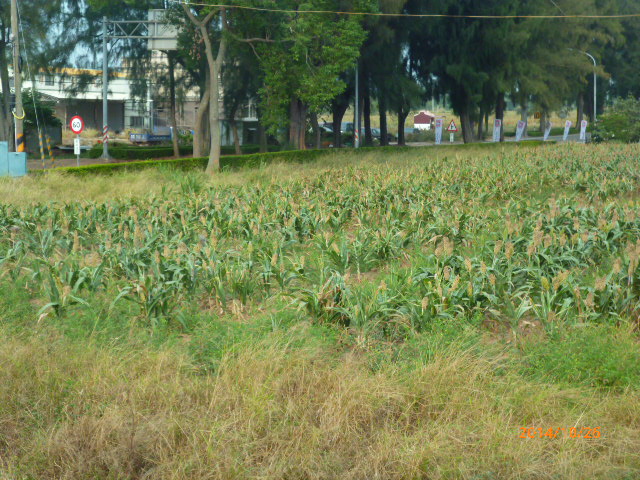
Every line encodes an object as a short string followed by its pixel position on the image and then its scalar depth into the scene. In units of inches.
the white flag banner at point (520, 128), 1888.0
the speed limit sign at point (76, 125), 1080.8
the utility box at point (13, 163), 916.6
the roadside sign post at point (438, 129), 1738.4
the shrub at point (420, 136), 2797.7
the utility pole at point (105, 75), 1346.9
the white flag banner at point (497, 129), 1889.8
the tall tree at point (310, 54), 1206.3
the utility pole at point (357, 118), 1540.4
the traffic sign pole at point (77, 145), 1046.1
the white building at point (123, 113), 2289.6
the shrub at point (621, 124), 1889.8
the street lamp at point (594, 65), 1940.5
